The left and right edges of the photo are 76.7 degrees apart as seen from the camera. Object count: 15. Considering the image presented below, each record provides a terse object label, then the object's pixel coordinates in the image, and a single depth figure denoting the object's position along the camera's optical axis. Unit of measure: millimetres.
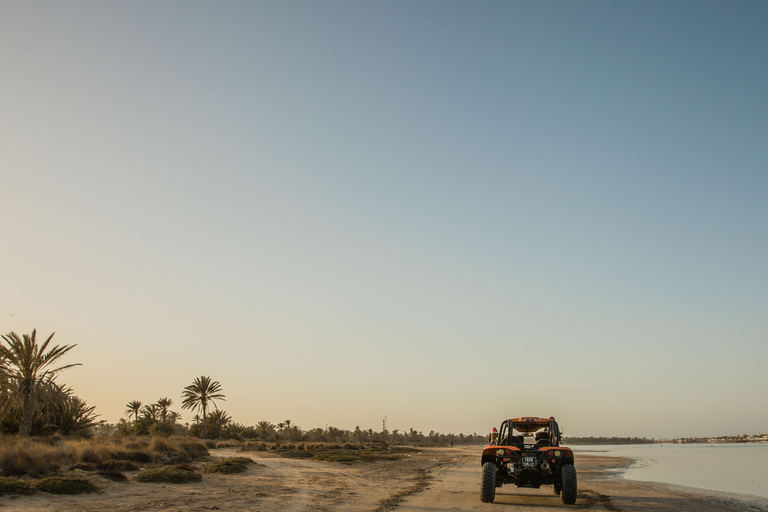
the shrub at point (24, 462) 17234
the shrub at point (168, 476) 19484
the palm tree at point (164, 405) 71438
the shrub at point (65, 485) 14781
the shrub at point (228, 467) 25178
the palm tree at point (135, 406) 73250
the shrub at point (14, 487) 13972
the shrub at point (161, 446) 29784
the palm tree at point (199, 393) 72375
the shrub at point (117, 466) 20797
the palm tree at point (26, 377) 30500
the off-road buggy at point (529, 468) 15586
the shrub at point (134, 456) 24906
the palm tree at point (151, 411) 70812
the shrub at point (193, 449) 32469
